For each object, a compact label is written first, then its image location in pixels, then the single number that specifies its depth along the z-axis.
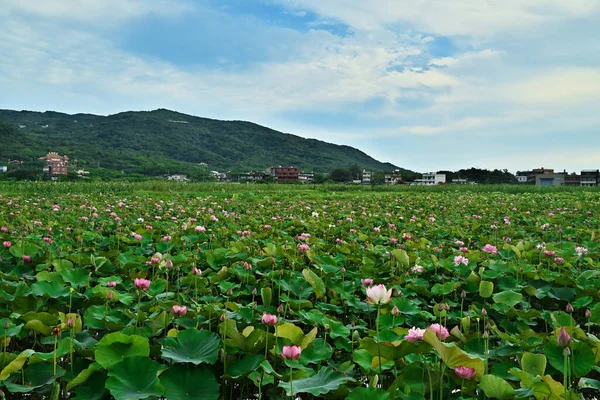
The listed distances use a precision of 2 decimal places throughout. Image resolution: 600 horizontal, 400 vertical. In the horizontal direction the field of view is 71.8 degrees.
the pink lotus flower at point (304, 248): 2.91
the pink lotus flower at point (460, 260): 2.70
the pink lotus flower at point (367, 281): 1.87
